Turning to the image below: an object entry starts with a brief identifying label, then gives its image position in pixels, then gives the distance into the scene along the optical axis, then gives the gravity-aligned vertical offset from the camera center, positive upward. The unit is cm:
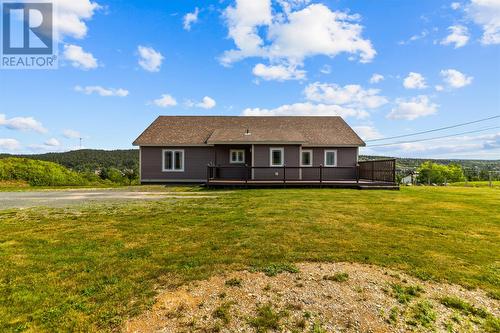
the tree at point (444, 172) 6488 -139
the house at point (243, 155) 1795 +74
